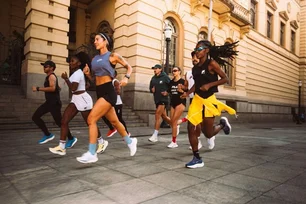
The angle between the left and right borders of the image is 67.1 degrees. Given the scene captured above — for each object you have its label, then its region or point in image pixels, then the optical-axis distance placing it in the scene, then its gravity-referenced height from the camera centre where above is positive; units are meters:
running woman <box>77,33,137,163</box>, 3.59 +0.23
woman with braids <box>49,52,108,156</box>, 4.18 +0.05
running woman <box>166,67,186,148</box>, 5.39 -0.06
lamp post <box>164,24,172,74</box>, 10.30 +3.07
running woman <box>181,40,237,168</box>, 3.65 +0.17
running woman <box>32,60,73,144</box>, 4.96 +0.02
